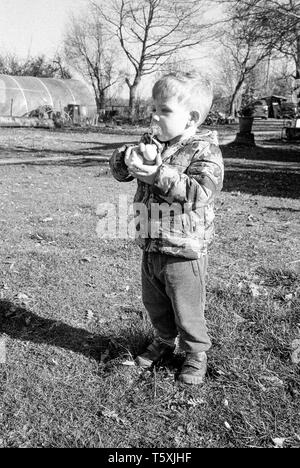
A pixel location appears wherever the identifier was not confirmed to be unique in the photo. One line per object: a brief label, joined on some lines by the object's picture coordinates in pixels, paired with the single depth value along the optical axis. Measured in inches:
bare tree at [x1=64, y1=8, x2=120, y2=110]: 1857.8
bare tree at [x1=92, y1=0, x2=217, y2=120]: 1534.2
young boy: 81.0
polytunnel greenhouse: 1131.3
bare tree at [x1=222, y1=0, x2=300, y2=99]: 533.6
